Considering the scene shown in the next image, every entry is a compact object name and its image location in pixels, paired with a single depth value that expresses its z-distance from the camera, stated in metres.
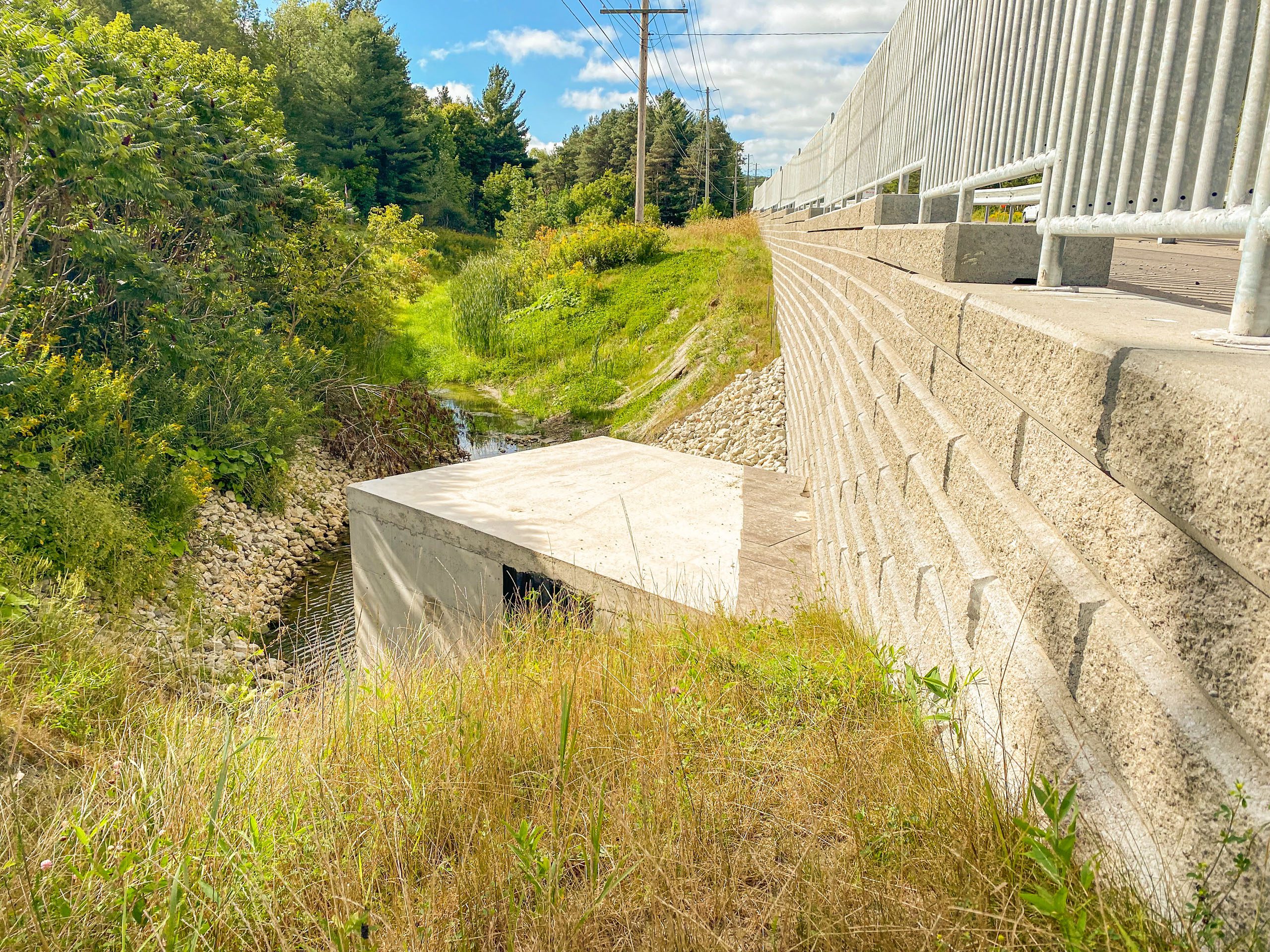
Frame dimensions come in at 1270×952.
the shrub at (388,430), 14.16
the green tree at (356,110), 37.44
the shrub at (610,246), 21.77
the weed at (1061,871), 1.17
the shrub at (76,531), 7.12
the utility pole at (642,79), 25.17
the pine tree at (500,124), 56.78
